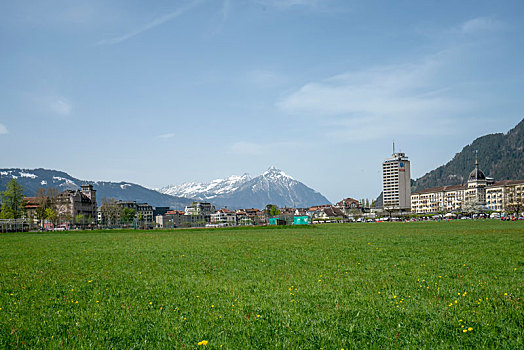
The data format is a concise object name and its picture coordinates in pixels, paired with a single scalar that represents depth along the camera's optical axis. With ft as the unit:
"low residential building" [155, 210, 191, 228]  392.08
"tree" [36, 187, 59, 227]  412.89
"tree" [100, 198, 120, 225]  620.49
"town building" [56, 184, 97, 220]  594.24
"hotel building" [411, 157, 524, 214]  519.27
